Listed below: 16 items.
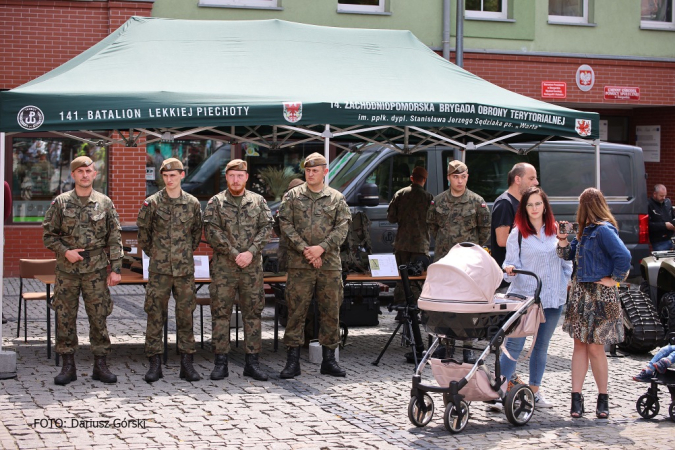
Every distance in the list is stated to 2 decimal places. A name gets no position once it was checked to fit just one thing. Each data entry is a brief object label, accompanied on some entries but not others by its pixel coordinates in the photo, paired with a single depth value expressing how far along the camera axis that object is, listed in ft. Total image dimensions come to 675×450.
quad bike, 34.32
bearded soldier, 28.76
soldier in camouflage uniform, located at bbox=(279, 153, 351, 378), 29.37
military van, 44.45
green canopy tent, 29.07
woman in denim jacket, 24.26
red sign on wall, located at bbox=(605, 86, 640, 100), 63.31
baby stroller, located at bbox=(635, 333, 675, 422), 24.12
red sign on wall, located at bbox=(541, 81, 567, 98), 61.62
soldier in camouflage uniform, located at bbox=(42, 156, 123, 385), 27.58
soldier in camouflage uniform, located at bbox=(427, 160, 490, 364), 32.83
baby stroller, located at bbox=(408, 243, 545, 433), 23.17
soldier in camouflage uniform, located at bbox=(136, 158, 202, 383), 28.43
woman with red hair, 25.14
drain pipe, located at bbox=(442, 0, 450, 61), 59.16
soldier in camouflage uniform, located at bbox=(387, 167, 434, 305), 37.65
